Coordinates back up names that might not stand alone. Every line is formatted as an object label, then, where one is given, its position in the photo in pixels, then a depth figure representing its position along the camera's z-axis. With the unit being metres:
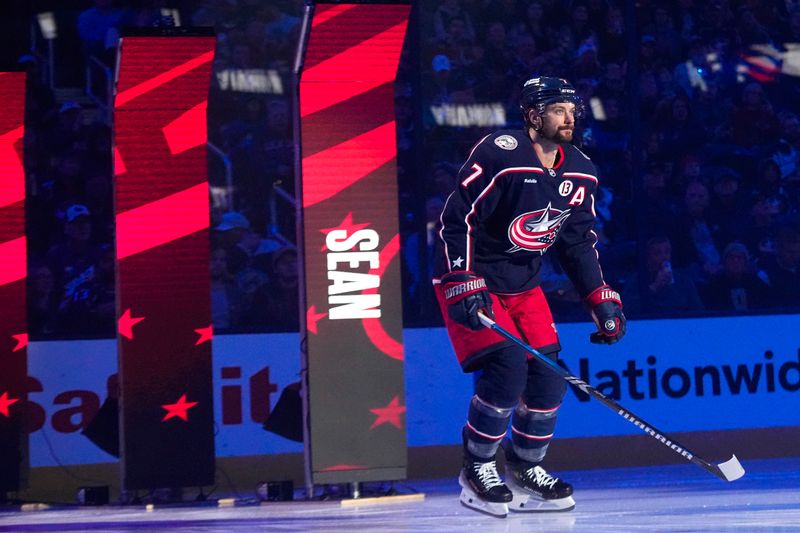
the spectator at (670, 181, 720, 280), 16.44
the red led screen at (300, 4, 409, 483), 11.83
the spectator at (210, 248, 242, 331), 14.87
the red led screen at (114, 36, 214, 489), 12.01
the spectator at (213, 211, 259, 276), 15.25
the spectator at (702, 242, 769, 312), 16.39
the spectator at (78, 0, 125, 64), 15.24
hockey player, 10.02
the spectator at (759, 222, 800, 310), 16.62
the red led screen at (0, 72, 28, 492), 12.70
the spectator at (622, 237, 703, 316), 16.02
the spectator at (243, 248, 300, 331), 15.03
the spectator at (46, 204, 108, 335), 14.46
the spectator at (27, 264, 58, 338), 14.37
